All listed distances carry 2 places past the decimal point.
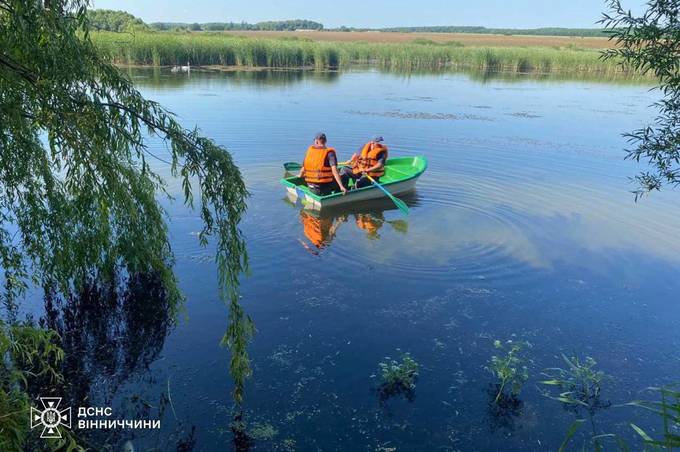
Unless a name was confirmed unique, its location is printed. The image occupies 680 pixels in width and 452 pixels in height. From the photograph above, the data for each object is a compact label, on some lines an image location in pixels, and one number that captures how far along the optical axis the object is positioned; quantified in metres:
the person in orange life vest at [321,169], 11.09
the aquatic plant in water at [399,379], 6.00
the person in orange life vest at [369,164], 12.30
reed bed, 35.47
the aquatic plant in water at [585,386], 5.90
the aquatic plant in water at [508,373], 5.93
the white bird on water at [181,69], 34.53
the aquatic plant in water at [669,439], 2.77
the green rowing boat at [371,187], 11.45
